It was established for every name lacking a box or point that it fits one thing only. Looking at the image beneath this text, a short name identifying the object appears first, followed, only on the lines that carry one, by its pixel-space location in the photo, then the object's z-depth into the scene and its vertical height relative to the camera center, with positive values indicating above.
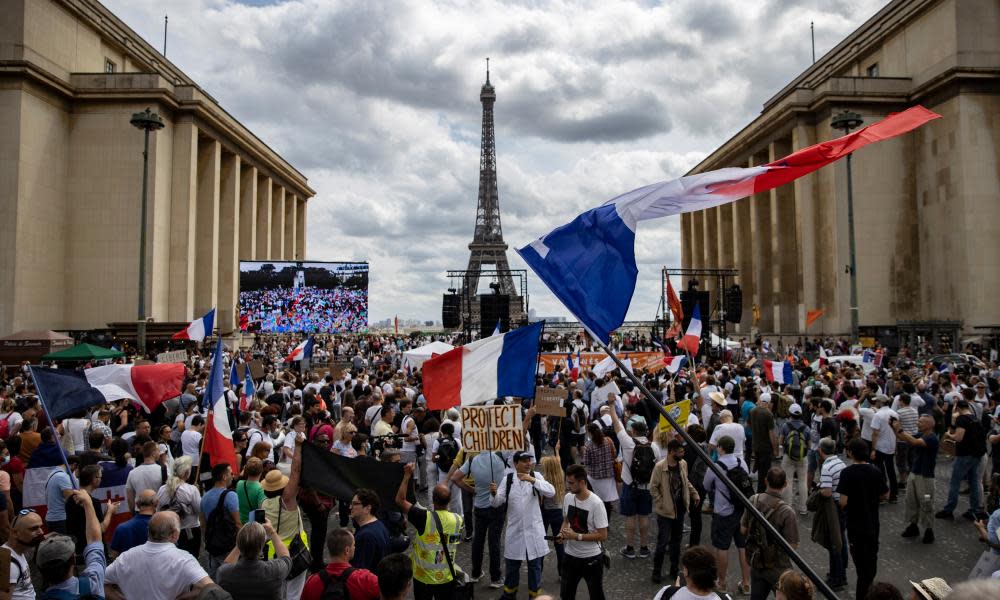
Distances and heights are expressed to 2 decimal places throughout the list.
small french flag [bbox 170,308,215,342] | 16.23 +0.20
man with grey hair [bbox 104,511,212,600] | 4.33 -1.57
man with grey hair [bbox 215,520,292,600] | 4.25 -1.56
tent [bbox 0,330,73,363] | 22.17 -0.24
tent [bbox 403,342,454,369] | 19.33 -0.56
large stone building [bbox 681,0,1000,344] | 33.62 +8.04
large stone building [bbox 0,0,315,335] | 31.52 +8.49
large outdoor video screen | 43.09 +2.62
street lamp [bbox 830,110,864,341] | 21.27 +6.74
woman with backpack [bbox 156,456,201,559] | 6.48 -1.65
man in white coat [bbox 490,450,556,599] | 6.24 -1.91
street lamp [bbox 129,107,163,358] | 22.78 +6.28
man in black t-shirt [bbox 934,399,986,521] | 8.66 -1.65
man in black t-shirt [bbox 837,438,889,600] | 6.41 -1.77
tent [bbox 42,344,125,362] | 17.83 -0.46
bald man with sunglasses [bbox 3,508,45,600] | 4.31 -1.40
